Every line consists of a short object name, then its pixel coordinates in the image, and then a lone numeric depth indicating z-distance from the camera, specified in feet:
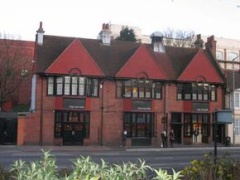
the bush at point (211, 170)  30.32
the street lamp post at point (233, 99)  157.69
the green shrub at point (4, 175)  27.92
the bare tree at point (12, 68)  181.16
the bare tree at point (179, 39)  256.66
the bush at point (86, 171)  18.11
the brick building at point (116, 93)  134.10
